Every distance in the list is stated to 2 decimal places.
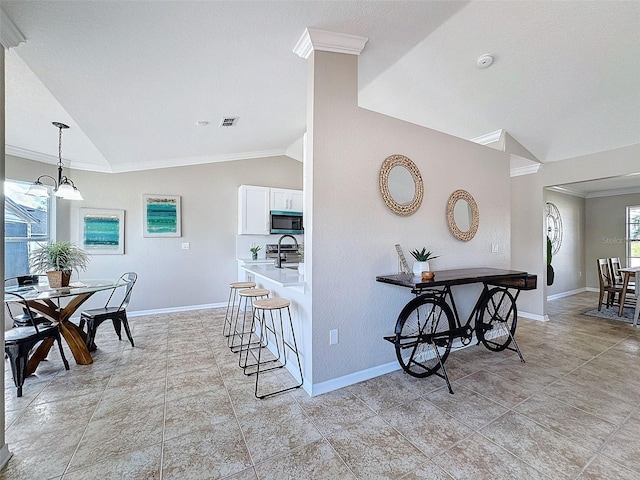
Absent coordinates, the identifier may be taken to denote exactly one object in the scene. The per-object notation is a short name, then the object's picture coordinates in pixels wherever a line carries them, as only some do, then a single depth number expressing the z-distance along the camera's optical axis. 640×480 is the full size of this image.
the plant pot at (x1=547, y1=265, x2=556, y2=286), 4.98
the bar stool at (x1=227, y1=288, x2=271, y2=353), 2.86
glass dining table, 2.56
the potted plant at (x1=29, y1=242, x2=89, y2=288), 2.93
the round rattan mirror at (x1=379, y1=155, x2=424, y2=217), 2.60
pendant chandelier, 2.94
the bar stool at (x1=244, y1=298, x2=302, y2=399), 2.37
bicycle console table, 2.41
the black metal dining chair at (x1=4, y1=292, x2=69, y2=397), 2.23
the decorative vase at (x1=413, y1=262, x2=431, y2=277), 2.60
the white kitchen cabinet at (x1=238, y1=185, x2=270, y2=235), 5.05
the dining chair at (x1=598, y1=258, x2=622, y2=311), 4.96
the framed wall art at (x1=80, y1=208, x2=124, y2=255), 4.25
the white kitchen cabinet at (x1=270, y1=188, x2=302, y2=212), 5.29
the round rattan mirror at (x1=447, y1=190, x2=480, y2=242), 3.11
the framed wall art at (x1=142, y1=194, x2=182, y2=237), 4.60
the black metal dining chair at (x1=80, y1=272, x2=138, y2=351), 3.02
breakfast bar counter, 2.46
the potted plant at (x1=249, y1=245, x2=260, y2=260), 5.16
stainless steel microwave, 5.17
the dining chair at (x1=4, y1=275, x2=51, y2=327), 2.80
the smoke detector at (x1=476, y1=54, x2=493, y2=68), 2.76
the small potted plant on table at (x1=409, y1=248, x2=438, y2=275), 2.60
